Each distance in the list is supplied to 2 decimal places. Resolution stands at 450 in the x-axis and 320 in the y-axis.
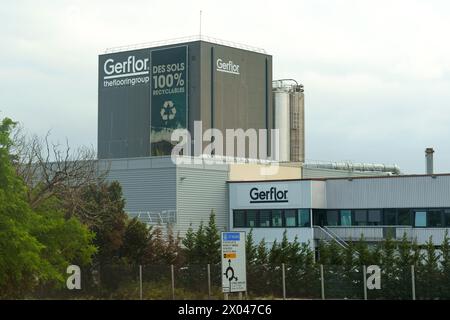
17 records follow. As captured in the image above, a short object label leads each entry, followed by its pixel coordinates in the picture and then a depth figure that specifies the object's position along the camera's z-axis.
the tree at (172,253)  53.31
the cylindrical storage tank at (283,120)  93.69
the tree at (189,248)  53.62
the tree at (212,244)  53.66
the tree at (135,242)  52.31
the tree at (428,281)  42.81
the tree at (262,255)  51.88
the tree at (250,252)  52.00
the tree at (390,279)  43.25
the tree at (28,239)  38.25
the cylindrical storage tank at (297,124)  94.75
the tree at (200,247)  53.62
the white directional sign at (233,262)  37.59
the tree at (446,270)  42.72
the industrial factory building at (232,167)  66.19
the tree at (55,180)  45.84
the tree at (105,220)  51.12
